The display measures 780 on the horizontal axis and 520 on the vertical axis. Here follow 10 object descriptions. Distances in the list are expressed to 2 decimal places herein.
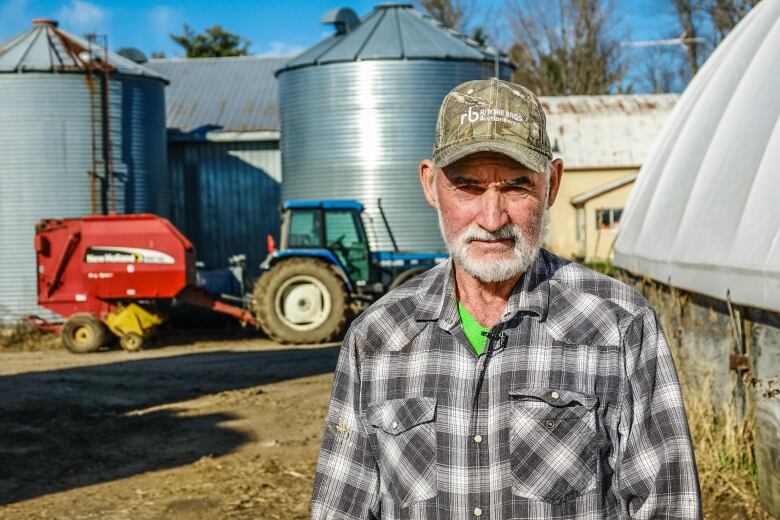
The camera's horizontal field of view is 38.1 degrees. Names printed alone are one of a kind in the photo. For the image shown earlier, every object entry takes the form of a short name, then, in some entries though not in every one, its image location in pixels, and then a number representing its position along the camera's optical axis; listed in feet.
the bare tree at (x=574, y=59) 154.40
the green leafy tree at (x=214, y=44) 156.25
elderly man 7.98
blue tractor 57.16
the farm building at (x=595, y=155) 92.84
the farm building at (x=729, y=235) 18.19
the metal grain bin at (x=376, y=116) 68.54
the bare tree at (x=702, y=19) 133.18
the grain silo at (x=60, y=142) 65.92
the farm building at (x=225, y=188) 79.71
